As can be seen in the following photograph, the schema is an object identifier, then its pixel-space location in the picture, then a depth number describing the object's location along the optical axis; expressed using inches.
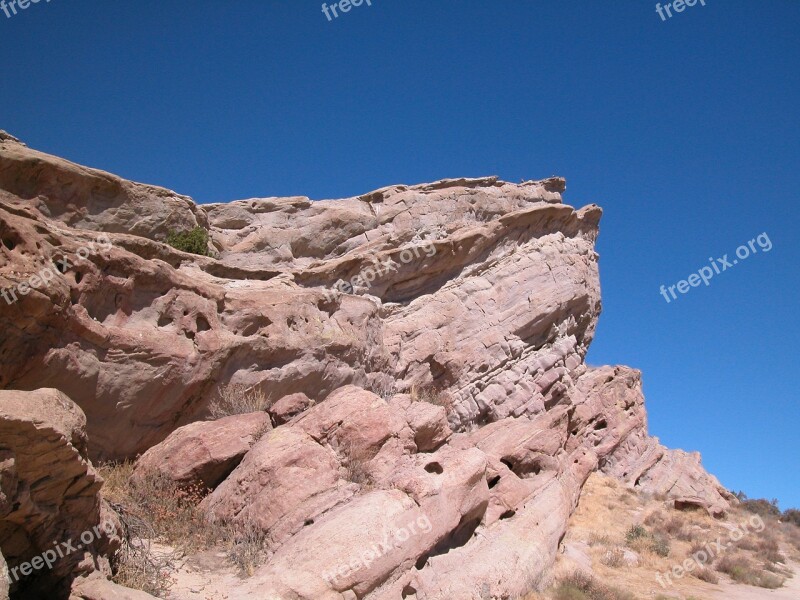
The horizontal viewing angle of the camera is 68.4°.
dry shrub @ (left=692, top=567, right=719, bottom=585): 591.3
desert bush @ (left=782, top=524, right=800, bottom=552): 866.8
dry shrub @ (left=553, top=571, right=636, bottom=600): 465.7
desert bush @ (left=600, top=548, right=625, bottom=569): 591.2
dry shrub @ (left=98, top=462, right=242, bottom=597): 334.3
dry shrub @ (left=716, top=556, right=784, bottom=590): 603.2
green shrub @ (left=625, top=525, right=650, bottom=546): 675.4
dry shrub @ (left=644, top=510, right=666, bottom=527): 770.8
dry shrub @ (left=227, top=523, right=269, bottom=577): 368.8
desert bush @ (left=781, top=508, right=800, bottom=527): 1162.6
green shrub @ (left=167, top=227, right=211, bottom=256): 871.7
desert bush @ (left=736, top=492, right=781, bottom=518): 1203.7
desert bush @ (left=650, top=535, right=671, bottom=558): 642.2
